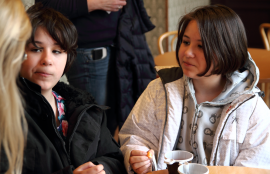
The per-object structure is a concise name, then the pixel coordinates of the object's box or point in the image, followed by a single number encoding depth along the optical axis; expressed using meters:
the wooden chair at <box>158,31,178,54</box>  2.70
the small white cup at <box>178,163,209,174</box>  1.18
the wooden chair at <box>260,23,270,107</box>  2.60
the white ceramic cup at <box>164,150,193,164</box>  1.22
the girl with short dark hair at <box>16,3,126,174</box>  1.29
